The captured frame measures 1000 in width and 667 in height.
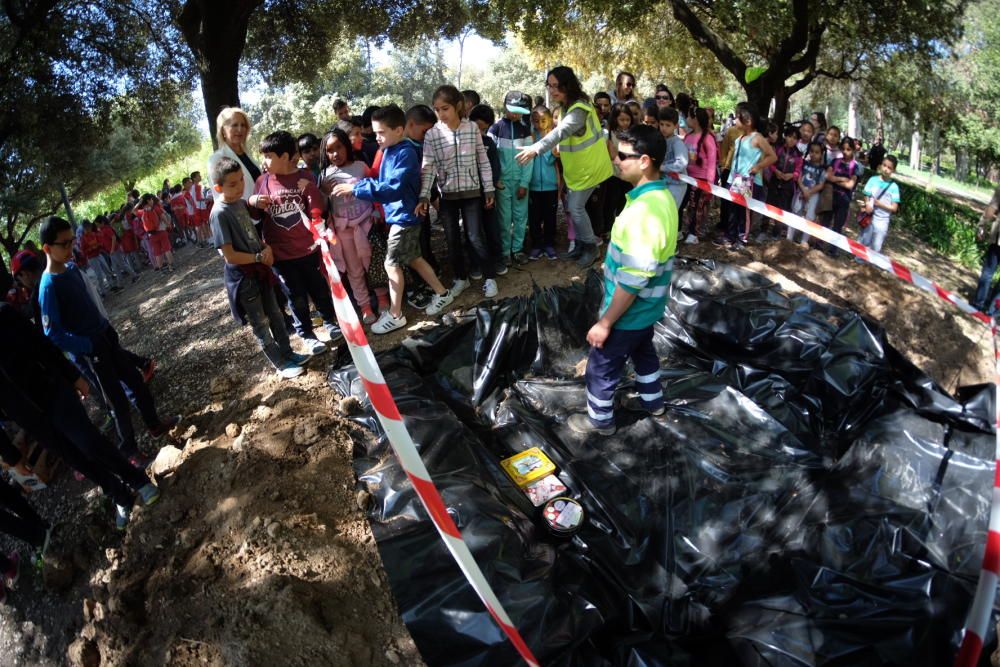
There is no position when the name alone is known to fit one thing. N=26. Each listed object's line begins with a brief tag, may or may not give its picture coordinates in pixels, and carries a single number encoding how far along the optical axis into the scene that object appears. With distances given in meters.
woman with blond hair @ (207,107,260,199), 3.80
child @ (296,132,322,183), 4.77
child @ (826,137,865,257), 6.55
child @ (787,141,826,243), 6.48
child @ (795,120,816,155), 7.02
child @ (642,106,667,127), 5.36
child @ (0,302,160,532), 2.97
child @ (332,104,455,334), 3.95
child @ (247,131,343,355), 3.79
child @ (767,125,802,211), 6.57
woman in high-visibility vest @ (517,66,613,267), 4.36
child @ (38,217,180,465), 3.21
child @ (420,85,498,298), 4.22
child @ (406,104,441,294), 4.29
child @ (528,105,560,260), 5.31
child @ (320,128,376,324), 4.17
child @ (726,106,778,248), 5.81
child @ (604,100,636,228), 5.52
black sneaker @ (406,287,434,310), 4.96
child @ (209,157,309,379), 3.46
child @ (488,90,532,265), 4.98
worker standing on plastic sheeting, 2.85
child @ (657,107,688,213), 5.11
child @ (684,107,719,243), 5.77
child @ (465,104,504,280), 4.75
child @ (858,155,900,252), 6.22
